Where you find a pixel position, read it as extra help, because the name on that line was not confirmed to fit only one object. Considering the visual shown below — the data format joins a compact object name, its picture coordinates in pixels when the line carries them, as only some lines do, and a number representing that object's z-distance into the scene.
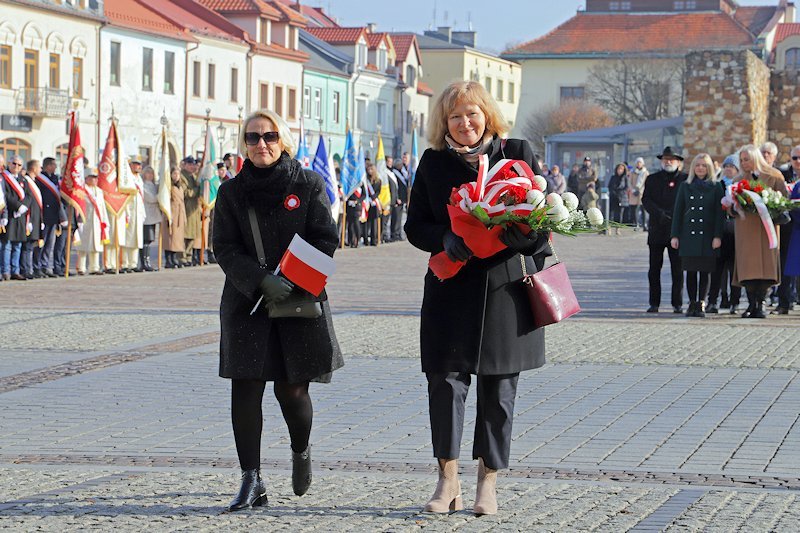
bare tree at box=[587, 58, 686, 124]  84.31
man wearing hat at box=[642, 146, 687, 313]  17.86
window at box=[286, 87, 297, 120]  72.75
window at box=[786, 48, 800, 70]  85.21
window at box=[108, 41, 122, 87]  56.72
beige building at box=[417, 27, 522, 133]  103.44
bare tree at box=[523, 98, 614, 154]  88.62
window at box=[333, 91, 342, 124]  79.06
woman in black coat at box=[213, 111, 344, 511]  6.88
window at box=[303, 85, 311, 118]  74.69
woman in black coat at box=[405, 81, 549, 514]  6.79
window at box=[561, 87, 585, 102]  105.54
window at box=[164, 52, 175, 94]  60.75
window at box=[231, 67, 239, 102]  66.50
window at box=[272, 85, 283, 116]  70.88
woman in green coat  17.34
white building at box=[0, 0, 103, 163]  50.97
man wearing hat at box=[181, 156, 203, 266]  27.41
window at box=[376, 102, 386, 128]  86.06
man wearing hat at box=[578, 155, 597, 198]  44.22
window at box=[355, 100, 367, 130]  82.44
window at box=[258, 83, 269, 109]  69.12
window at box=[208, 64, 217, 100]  64.56
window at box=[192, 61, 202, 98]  63.03
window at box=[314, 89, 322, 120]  76.12
